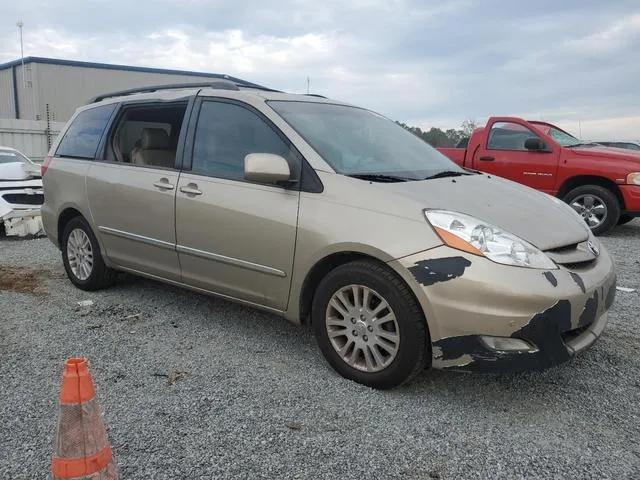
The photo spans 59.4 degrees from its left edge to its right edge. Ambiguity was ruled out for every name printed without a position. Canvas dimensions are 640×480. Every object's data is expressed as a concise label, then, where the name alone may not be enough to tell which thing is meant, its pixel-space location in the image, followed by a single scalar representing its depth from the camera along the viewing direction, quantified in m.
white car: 8.41
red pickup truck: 7.97
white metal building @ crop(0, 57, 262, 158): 26.14
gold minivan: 2.79
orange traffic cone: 2.01
